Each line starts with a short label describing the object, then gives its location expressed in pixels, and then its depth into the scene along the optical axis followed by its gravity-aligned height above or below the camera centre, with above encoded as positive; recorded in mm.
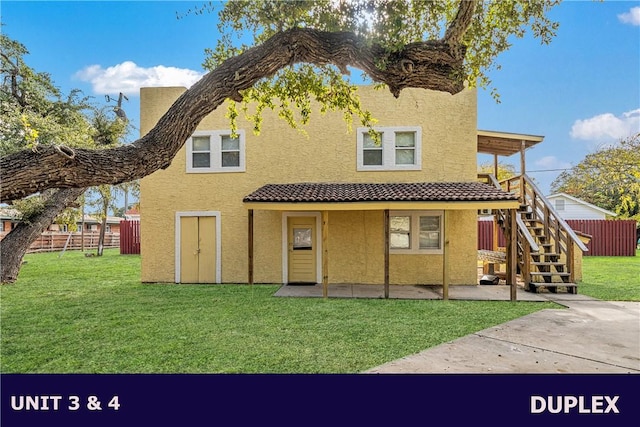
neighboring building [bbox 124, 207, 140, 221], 39144 +1100
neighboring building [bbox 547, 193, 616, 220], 25672 +1331
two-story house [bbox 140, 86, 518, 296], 9648 +1013
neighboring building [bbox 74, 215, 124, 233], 33612 -215
